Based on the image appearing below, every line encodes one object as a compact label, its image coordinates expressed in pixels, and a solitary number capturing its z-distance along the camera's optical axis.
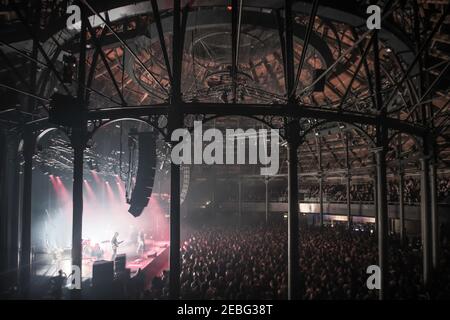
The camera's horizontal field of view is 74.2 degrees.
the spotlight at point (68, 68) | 7.35
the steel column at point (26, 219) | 8.49
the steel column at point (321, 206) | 21.57
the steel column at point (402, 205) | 15.82
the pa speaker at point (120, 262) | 11.45
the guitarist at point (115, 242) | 17.05
